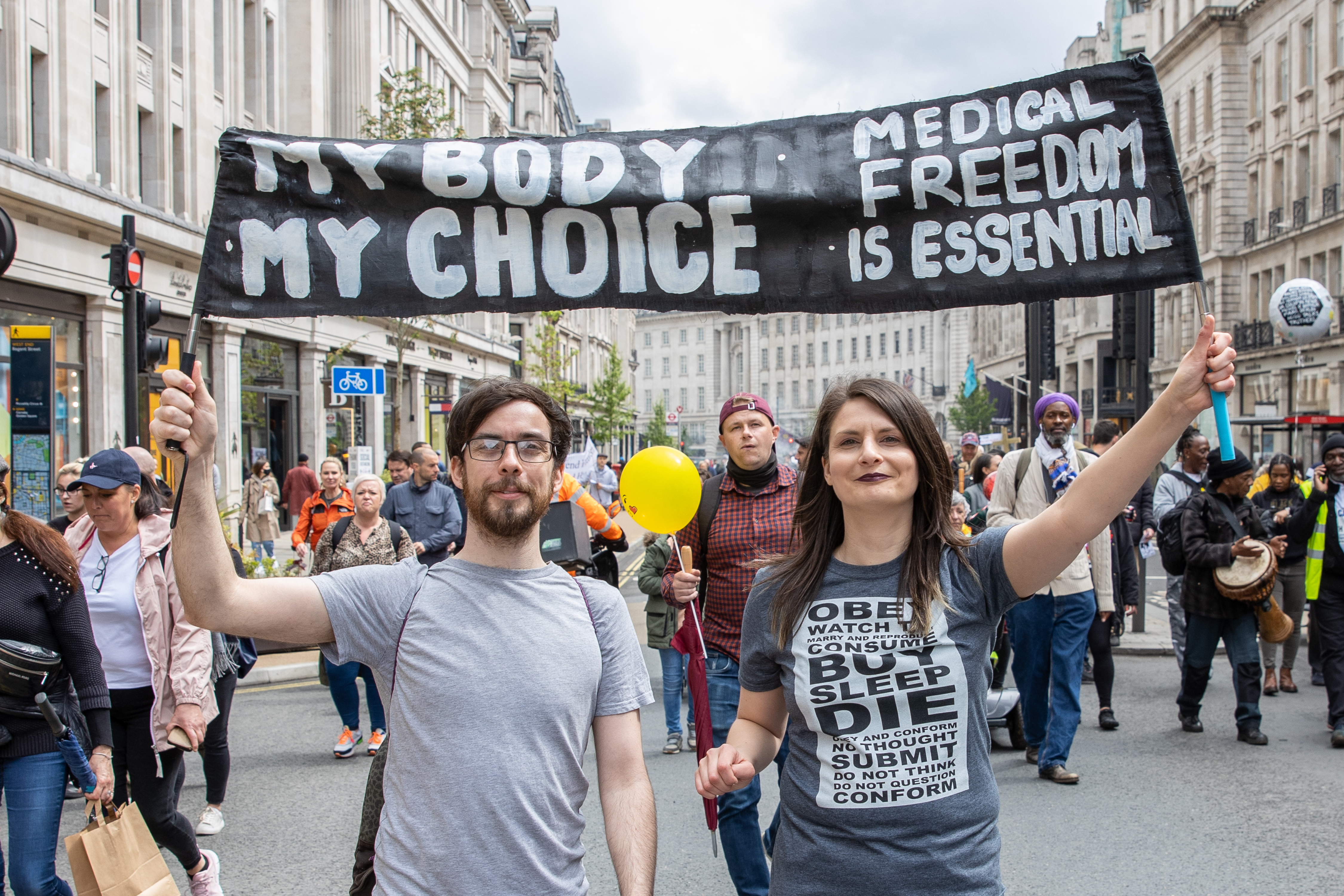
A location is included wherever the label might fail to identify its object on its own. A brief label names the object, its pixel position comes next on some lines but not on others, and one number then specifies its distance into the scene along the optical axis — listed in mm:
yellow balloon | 4137
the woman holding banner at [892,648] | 2141
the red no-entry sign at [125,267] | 7852
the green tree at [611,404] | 49250
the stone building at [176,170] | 15555
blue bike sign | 15586
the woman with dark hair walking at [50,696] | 3584
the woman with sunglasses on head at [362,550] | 6625
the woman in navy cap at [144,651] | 4188
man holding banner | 2107
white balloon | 16969
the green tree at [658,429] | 71750
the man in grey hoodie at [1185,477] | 7477
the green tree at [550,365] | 35438
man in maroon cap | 4371
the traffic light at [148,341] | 6836
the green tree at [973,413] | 68625
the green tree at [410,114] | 18578
